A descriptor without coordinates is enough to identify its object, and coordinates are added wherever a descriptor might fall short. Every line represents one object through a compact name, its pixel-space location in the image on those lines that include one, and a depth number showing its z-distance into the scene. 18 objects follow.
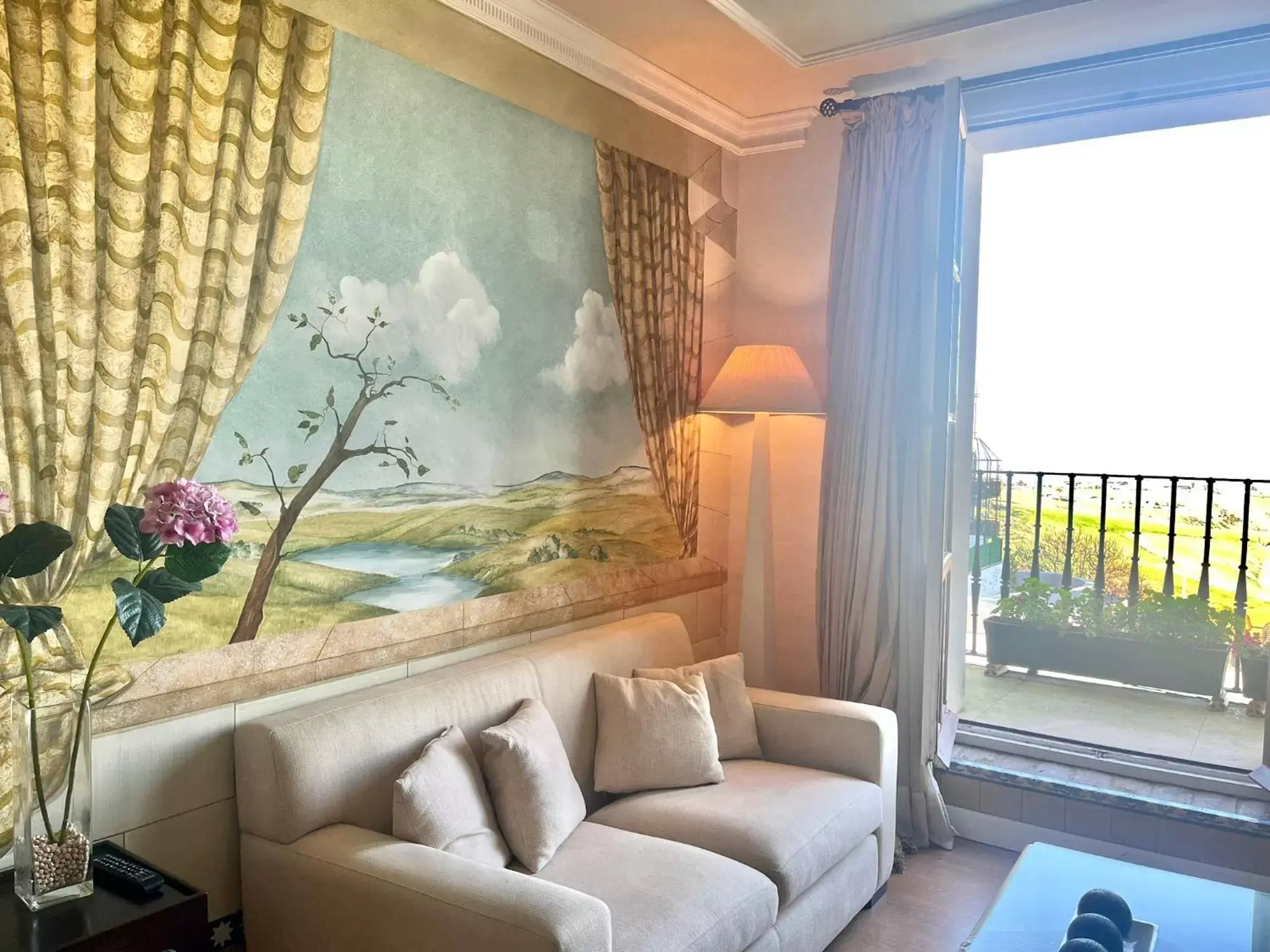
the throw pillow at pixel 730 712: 3.27
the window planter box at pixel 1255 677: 3.84
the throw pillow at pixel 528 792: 2.41
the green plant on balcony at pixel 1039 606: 4.25
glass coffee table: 2.25
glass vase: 1.79
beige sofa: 1.98
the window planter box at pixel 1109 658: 3.95
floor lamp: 3.71
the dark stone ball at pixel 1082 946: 2.00
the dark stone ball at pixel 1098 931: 2.11
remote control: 1.87
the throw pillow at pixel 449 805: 2.21
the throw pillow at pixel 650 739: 2.94
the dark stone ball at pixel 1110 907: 2.22
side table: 1.73
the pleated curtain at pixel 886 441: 3.70
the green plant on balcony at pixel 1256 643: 3.79
